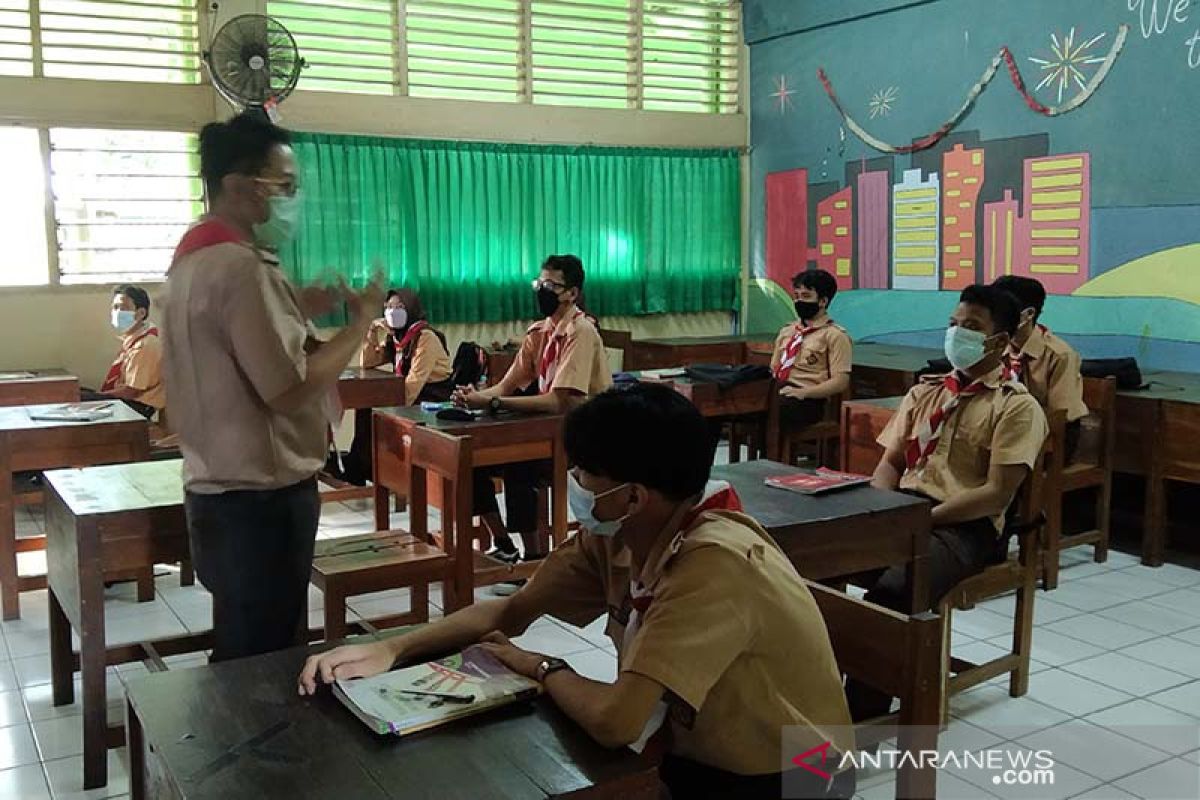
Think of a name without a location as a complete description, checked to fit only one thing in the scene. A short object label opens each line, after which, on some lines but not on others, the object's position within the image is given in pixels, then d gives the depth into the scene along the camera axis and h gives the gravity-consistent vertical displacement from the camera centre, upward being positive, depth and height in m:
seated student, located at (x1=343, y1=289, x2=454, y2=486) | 5.30 -0.44
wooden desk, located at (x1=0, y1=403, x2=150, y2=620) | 3.88 -0.63
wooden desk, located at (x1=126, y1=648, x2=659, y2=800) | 1.27 -0.59
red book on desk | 2.84 -0.56
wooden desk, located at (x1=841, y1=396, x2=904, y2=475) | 4.32 -0.64
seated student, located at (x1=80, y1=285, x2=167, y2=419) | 5.14 -0.41
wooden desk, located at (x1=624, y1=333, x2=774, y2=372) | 6.98 -0.52
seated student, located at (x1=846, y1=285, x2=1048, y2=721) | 2.99 -0.50
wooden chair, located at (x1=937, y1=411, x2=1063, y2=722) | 3.07 -0.90
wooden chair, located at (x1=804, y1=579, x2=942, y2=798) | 1.42 -0.57
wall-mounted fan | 5.53 +1.09
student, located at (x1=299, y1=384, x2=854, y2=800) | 1.40 -0.48
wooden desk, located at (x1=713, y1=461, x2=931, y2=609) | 2.56 -0.62
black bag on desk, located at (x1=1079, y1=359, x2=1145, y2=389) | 4.73 -0.45
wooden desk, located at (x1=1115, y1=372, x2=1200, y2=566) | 4.40 -0.72
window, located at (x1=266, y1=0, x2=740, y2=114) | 6.54 +1.43
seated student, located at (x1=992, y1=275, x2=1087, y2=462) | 4.41 -0.38
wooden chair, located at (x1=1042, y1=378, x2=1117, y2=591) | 4.52 -0.83
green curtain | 6.50 +0.33
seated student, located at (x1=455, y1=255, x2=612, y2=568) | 4.15 -0.41
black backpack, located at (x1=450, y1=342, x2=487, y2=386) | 5.44 -0.47
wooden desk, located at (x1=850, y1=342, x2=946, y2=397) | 5.63 -0.53
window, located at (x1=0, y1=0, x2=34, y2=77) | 5.73 +1.23
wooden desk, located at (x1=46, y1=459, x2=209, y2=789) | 2.67 -0.69
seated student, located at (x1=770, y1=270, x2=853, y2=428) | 5.46 -0.44
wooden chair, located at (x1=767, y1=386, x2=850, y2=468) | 5.27 -0.83
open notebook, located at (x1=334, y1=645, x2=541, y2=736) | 1.41 -0.57
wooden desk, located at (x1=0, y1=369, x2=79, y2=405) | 5.02 -0.53
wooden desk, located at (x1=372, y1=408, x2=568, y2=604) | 3.85 -0.63
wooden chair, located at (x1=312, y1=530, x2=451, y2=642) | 2.98 -0.83
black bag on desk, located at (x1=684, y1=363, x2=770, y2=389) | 5.03 -0.48
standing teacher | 2.09 -0.21
